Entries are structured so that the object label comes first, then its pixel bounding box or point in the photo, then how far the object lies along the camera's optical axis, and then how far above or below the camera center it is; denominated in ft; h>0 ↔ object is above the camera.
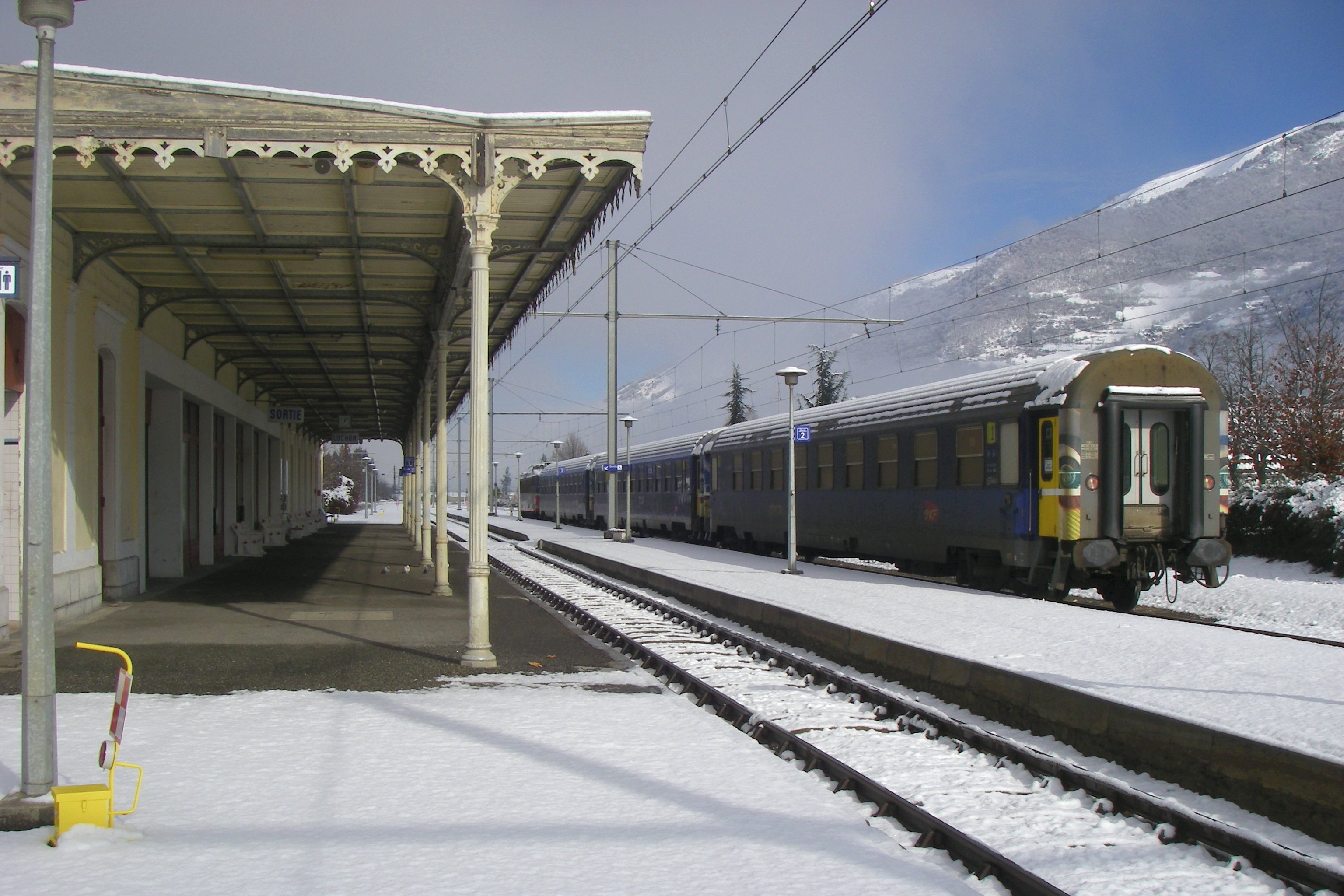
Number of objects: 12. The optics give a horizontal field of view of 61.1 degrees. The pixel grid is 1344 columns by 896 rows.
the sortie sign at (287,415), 92.53 +5.11
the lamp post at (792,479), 59.93 -0.18
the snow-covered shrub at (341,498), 233.76 -4.56
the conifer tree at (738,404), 276.25 +17.84
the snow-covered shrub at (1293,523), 62.64 -2.84
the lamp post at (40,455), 16.05 +0.33
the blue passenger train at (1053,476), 44.57 -0.03
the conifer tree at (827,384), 236.22 +19.42
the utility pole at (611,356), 98.89 +10.98
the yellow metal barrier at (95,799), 16.11 -4.57
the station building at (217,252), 30.27 +8.72
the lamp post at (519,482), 209.55 -0.99
